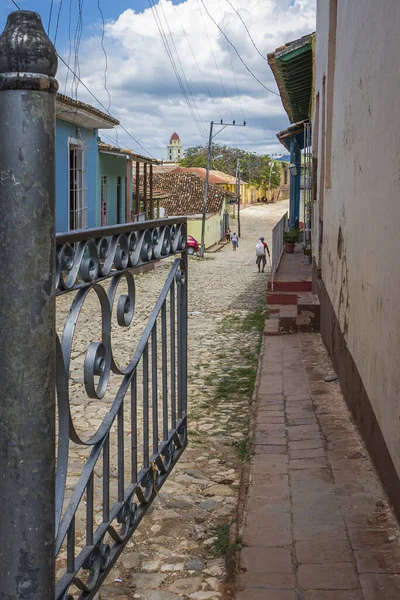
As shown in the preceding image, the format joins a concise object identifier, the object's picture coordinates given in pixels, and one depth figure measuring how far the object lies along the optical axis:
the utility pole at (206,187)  35.69
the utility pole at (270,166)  79.43
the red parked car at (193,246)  34.34
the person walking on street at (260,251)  24.34
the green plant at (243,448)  4.83
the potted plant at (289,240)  17.27
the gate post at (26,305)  1.57
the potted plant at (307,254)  14.40
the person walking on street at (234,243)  40.50
